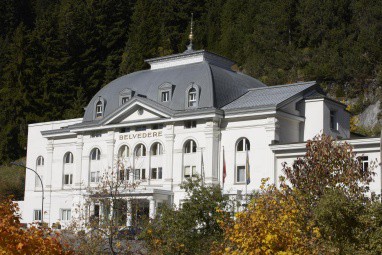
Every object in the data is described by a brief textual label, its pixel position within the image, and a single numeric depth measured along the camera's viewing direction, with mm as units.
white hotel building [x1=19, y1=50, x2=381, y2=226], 59594
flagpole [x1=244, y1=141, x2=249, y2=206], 57138
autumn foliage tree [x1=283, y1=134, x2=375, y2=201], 32438
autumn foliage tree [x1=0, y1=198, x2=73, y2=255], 24344
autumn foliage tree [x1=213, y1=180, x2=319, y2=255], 25297
